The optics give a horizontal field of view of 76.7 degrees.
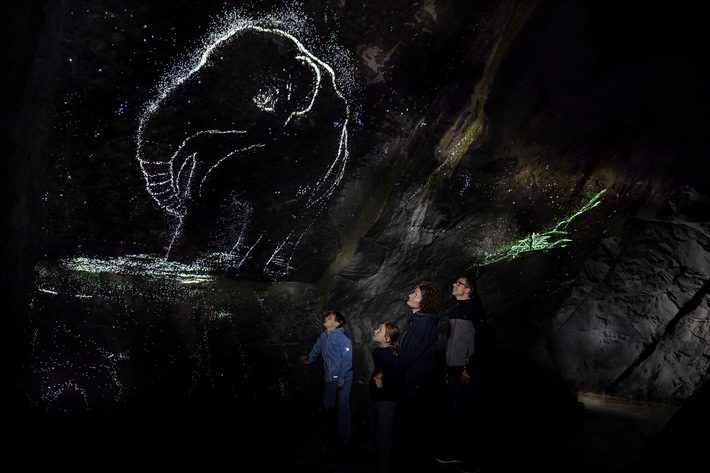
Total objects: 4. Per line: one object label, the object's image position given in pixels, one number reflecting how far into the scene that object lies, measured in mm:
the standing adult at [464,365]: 4395
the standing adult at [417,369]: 3512
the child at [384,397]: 3430
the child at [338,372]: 4762
